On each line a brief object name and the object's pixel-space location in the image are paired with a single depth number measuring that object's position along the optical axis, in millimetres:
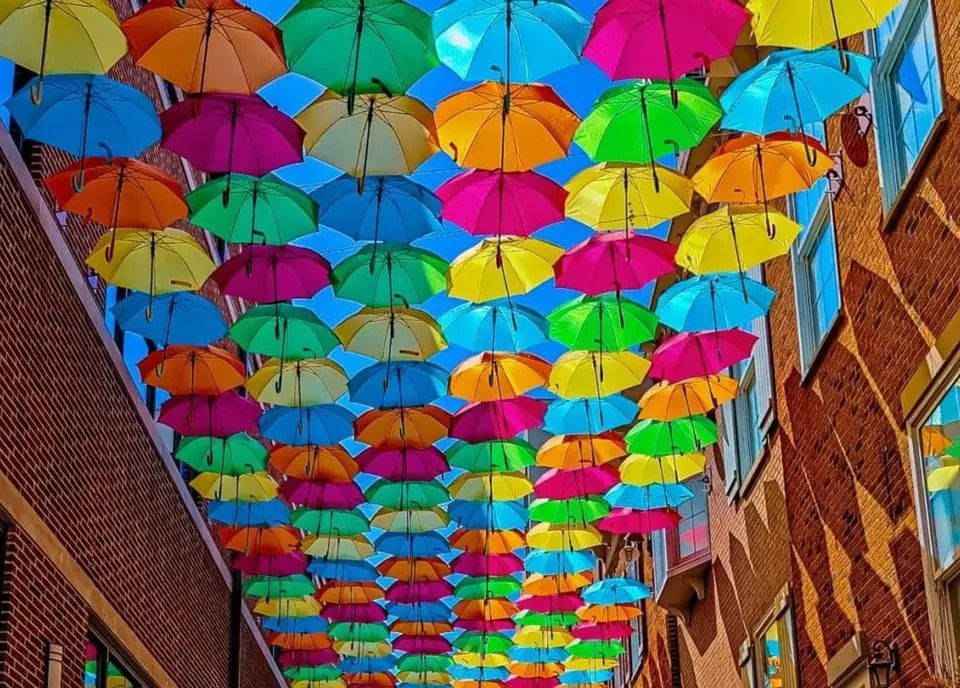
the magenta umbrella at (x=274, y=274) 15586
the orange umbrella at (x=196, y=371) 17561
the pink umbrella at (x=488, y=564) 25219
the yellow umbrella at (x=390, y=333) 16594
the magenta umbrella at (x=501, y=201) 14234
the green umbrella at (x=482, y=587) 27469
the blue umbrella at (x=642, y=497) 21953
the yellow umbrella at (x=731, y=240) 15188
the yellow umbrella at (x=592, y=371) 17469
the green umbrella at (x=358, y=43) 12273
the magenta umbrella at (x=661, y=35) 11969
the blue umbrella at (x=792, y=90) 12883
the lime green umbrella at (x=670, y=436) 19578
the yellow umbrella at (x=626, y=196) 14375
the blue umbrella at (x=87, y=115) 12914
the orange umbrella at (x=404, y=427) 19172
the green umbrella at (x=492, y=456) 19797
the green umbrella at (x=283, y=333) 16703
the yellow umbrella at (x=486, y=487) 21062
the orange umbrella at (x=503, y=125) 13234
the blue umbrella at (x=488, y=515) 22422
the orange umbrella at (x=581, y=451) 19984
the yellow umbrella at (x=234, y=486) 20484
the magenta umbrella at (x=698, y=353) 17406
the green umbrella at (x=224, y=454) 19453
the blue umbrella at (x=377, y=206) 15016
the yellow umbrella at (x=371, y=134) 13422
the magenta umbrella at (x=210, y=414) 18312
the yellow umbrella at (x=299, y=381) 17969
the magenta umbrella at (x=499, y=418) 18797
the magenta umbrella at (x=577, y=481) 20812
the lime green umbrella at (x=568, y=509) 22281
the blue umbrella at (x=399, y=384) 18047
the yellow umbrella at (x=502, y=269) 15508
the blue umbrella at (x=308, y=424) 18844
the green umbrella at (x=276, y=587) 25969
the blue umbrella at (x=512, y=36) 12508
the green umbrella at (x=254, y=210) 14547
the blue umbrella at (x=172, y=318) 16375
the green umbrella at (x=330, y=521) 22578
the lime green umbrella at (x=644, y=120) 13414
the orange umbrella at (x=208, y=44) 12281
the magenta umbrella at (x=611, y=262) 15492
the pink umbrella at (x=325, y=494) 20984
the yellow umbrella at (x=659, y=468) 20453
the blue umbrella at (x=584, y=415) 18938
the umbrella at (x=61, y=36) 11695
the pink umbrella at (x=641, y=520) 22672
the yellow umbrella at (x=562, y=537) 23422
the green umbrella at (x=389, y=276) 15609
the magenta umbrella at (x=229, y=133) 13250
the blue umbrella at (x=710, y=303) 16672
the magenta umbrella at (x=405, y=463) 19641
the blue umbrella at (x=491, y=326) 16875
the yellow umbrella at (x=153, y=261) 15117
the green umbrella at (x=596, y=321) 16531
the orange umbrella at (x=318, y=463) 20141
